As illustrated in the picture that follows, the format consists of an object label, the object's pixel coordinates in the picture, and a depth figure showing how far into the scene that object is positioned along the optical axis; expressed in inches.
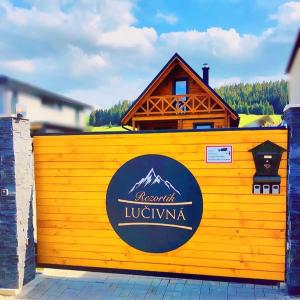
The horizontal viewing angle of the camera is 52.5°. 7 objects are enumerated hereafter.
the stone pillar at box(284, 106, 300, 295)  178.2
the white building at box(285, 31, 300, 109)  826.2
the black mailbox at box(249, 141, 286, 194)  184.4
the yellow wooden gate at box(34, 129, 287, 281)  189.2
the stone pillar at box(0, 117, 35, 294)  199.5
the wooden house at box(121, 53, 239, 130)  641.6
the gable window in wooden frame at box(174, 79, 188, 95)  676.7
